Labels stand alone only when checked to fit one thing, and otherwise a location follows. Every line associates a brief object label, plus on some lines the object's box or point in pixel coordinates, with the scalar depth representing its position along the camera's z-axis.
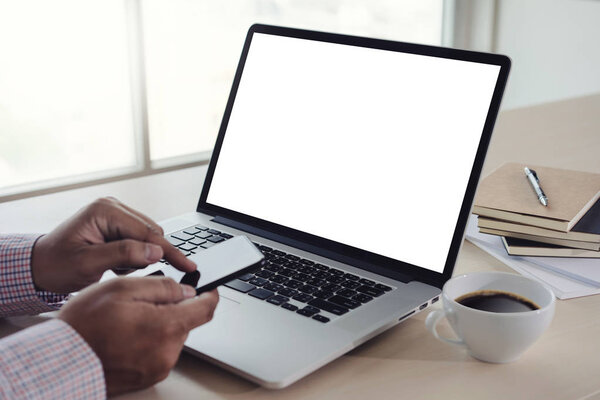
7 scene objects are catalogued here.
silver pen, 0.98
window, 2.97
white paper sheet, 0.87
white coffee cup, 0.67
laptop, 0.74
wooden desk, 0.66
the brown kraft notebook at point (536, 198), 0.94
